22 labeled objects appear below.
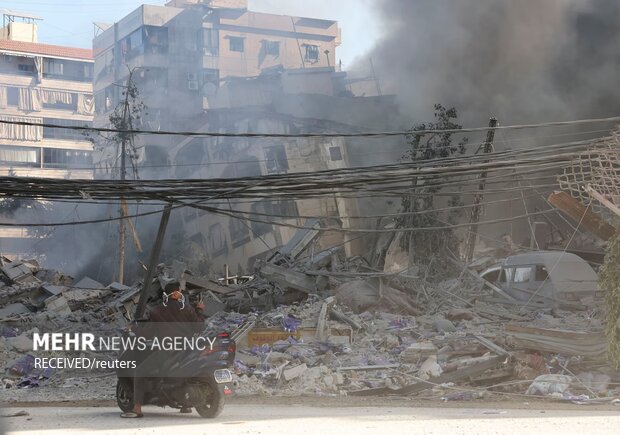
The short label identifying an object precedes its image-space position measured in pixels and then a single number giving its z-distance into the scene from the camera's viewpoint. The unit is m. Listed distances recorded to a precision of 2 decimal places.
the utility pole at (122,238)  31.65
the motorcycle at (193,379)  8.91
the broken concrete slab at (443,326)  16.52
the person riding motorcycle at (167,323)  8.99
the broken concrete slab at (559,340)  13.51
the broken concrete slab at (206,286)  20.91
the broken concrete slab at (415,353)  14.23
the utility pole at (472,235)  23.73
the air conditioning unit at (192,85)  50.62
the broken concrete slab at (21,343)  15.89
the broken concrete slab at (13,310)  19.62
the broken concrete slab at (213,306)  19.83
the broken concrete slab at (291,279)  19.83
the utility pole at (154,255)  12.55
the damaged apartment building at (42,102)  62.81
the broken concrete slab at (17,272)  24.45
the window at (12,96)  64.62
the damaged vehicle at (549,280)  19.39
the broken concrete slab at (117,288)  23.66
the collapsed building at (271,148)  39.44
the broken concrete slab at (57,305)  20.50
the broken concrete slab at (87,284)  28.04
